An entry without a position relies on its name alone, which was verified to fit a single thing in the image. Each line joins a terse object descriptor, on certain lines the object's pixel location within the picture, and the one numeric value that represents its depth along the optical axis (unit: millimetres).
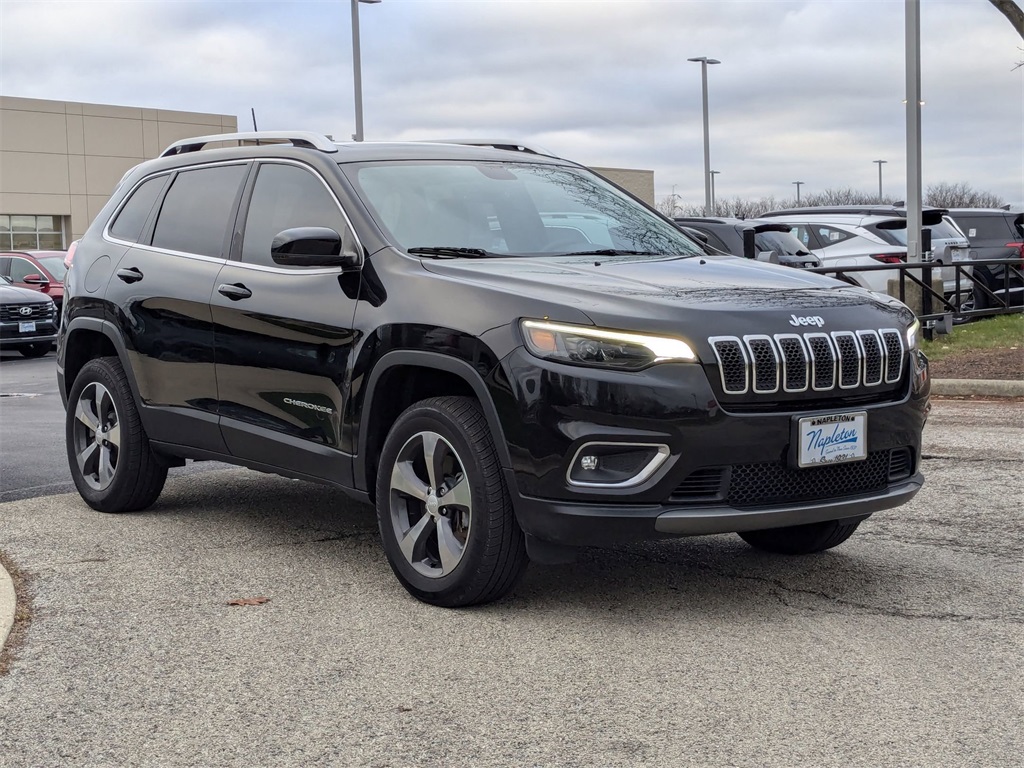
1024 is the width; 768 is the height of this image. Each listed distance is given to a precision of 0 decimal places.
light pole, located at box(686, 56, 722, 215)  44500
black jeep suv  4762
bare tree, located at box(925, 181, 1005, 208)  88812
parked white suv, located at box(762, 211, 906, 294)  17844
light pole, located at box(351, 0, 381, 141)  29578
